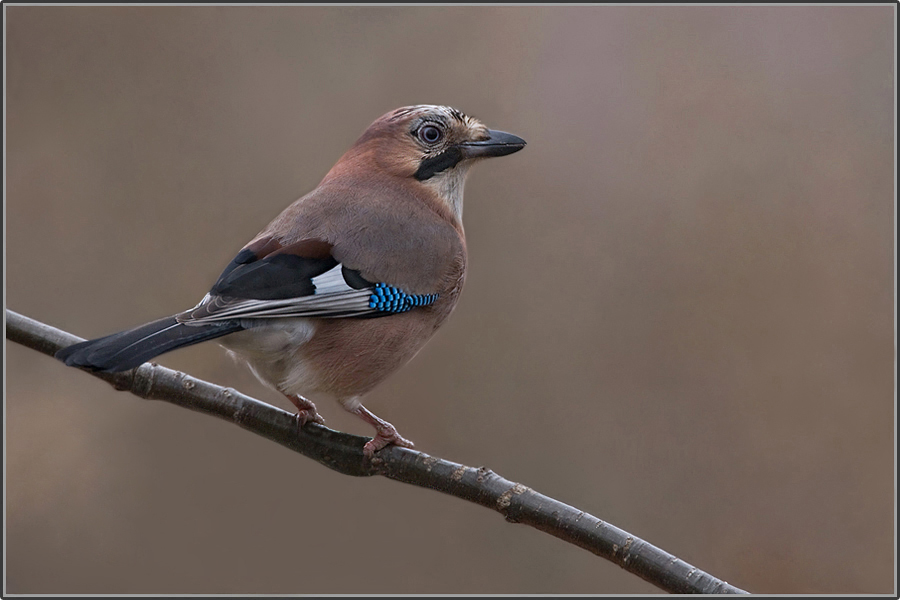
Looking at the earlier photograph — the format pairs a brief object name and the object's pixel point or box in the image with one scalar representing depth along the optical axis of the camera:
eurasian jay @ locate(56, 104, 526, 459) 6.04
